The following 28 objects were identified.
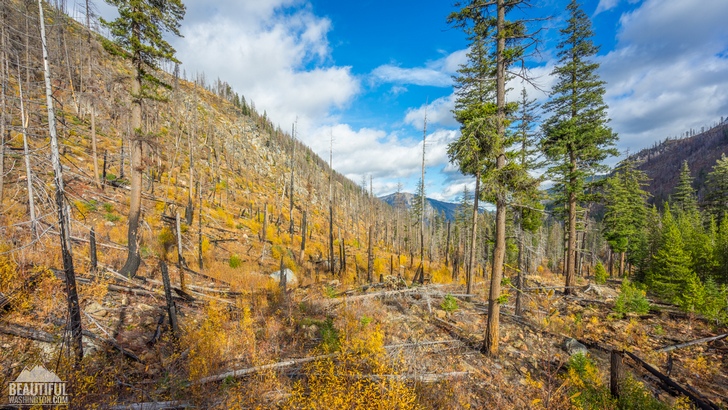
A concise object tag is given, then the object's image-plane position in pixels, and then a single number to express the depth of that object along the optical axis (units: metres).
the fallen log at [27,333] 5.52
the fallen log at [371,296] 11.61
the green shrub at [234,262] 16.81
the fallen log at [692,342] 9.96
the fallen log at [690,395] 6.06
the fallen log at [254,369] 5.74
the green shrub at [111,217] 16.81
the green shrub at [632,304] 12.89
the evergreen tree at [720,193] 28.91
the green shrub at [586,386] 6.26
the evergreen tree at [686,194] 32.81
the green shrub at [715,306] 11.13
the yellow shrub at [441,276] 22.25
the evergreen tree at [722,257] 17.88
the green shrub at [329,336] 7.34
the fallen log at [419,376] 5.91
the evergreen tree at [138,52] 10.37
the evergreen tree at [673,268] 16.62
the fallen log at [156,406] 4.57
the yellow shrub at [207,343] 6.04
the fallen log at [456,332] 9.09
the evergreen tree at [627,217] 26.31
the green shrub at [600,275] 22.64
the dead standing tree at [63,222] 5.57
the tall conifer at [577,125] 14.75
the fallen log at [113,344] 6.25
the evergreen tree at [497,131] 7.82
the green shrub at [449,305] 11.99
